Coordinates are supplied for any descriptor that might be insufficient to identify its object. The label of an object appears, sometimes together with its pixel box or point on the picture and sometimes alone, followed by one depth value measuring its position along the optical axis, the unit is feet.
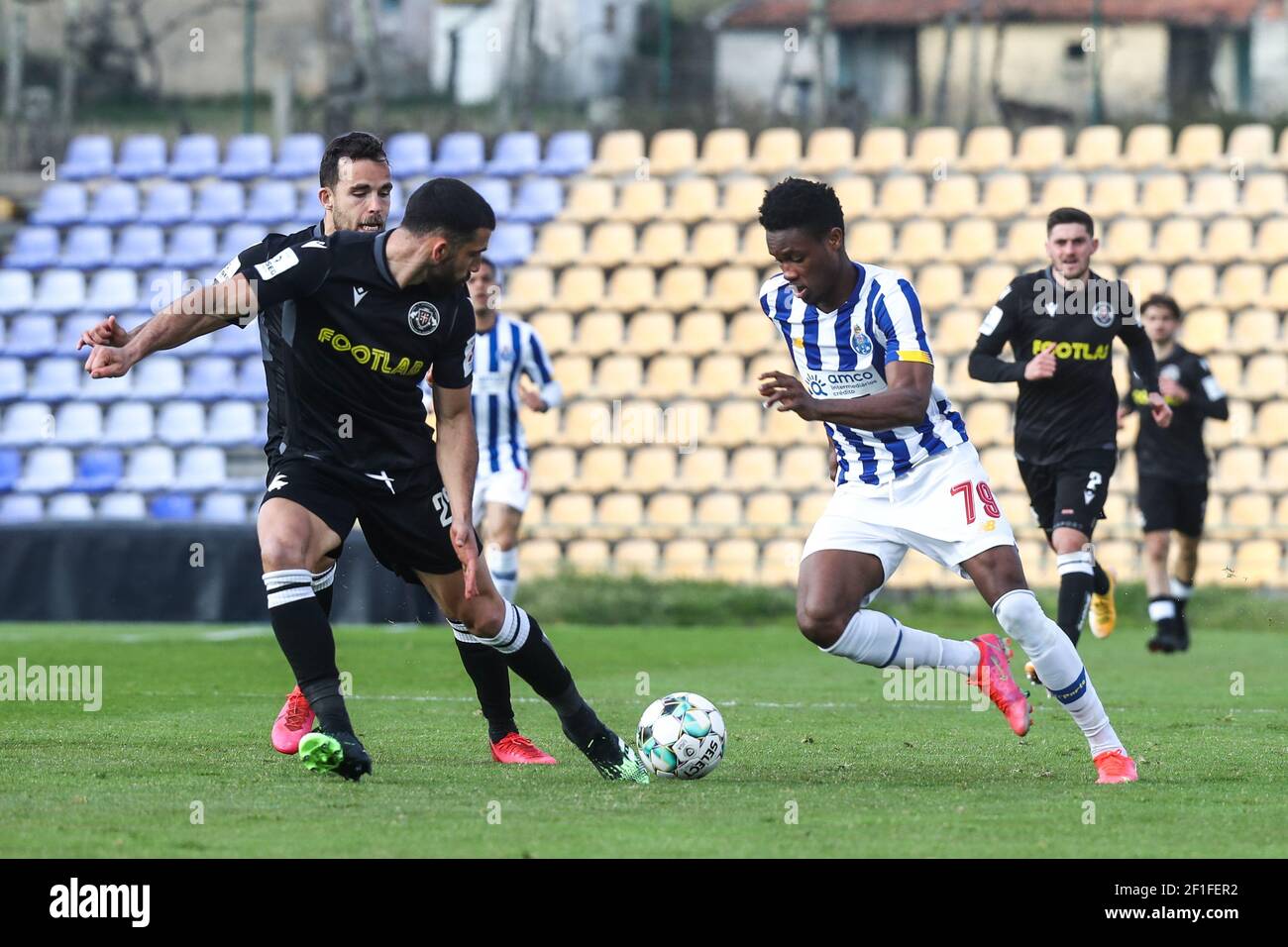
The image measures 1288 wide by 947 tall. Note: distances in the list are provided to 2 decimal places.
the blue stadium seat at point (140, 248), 66.95
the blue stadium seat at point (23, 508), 61.05
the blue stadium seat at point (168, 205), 68.54
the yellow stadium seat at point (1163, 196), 60.44
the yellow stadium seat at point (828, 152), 64.80
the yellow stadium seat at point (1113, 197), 60.44
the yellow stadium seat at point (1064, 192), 60.93
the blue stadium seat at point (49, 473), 61.57
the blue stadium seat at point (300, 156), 69.31
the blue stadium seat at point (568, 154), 67.72
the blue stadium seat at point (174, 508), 58.85
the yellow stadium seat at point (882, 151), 64.49
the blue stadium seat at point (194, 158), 70.95
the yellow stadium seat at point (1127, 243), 59.16
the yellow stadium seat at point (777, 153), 65.31
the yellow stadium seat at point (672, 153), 66.69
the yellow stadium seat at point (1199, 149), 61.93
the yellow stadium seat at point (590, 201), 65.72
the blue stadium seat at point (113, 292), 65.82
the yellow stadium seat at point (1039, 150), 63.52
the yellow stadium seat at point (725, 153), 66.13
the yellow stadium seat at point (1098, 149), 62.75
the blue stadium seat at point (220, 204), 68.03
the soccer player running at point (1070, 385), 31.35
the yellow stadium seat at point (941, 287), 59.93
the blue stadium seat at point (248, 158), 70.18
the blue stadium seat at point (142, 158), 71.56
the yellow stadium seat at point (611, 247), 64.13
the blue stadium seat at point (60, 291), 66.64
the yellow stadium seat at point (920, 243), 61.05
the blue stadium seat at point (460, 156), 68.28
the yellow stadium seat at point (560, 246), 64.44
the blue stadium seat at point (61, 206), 69.77
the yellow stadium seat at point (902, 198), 62.44
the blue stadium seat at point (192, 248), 66.49
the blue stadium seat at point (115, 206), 69.15
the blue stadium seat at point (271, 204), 67.72
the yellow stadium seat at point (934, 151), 64.34
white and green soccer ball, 20.71
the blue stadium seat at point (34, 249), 68.08
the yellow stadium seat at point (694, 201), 64.49
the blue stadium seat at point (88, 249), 67.67
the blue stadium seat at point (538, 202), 66.03
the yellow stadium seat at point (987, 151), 63.82
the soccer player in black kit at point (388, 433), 19.86
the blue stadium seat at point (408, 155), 68.44
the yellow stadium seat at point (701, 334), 61.57
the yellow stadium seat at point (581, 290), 63.21
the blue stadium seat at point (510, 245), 64.54
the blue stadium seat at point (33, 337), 65.41
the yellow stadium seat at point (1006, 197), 61.93
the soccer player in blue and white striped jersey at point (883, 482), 20.39
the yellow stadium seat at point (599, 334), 61.87
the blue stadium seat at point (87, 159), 72.02
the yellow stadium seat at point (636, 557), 56.24
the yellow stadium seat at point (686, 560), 55.77
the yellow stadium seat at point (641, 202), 65.10
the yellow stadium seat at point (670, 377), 60.39
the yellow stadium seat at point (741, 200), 64.13
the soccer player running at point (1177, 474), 43.01
